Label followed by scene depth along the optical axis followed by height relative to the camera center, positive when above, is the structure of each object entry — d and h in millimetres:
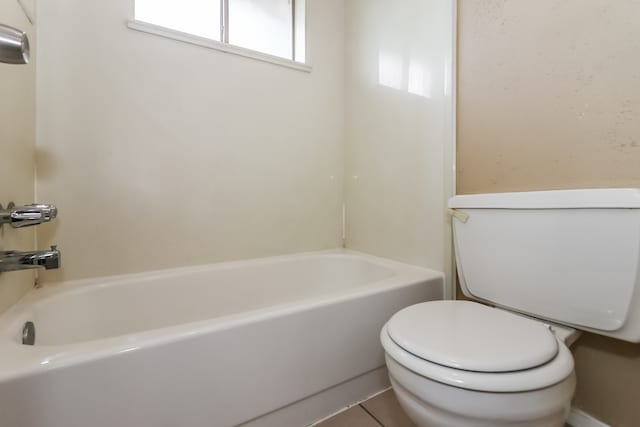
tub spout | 772 -130
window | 1403 +1028
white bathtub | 613 -384
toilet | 563 -292
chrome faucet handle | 773 -8
